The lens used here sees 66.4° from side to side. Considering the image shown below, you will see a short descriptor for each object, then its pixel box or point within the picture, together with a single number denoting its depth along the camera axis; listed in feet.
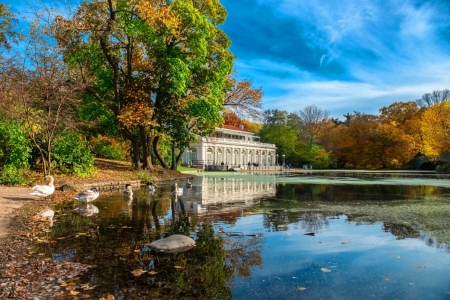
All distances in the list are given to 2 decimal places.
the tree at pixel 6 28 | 55.23
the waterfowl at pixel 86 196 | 34.24
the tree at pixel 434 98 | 205.67
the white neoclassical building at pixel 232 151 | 186.19
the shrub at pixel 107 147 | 106.73
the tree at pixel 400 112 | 209.67
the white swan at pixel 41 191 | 33.42
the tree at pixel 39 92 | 47.60
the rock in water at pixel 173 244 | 17.65
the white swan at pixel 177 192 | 45.37
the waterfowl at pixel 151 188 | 48.02
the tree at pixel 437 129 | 153.07
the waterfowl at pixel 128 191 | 40.97
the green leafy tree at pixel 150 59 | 60.44
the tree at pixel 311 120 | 252.42
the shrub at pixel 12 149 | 47.26
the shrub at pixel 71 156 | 55.42
